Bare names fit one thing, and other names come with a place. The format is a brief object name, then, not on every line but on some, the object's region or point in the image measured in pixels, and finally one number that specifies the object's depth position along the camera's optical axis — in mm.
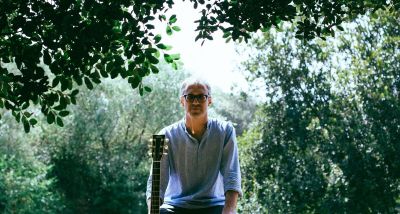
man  4848
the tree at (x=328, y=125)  18344
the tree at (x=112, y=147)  31719
